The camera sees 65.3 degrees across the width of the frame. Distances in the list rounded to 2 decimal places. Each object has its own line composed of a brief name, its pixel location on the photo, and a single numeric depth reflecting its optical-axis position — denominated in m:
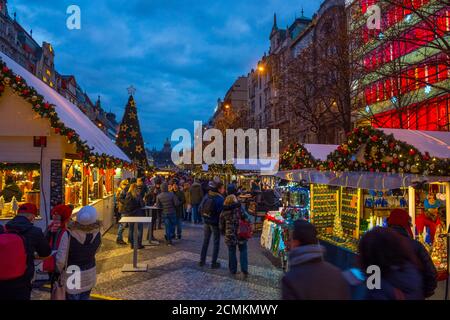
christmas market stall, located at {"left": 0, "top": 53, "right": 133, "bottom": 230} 7.96
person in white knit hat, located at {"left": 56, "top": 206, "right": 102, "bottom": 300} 4.43
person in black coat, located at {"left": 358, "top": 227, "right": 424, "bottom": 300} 2.84
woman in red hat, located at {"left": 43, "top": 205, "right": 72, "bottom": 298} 4.53
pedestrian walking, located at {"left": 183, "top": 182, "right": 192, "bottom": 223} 16.20
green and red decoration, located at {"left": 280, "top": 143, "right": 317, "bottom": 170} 10.06
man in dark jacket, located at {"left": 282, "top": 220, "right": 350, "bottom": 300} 2.48
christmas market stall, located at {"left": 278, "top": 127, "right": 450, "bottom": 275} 6.41
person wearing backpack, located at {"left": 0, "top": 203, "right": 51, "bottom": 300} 3.61
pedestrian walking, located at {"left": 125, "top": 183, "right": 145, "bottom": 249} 10.58
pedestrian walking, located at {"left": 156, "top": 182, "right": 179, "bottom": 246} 11.00
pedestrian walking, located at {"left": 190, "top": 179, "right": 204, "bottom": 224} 15.35
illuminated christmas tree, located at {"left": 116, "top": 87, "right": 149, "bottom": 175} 21.05
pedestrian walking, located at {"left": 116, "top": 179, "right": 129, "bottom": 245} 10.65
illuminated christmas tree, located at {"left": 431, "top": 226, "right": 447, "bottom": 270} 6.50
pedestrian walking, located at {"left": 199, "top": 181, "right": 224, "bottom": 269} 8.14
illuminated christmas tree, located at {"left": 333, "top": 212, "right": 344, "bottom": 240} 8.88
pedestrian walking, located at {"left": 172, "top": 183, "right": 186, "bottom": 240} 11.82
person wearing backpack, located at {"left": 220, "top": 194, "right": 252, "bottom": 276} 7.59
